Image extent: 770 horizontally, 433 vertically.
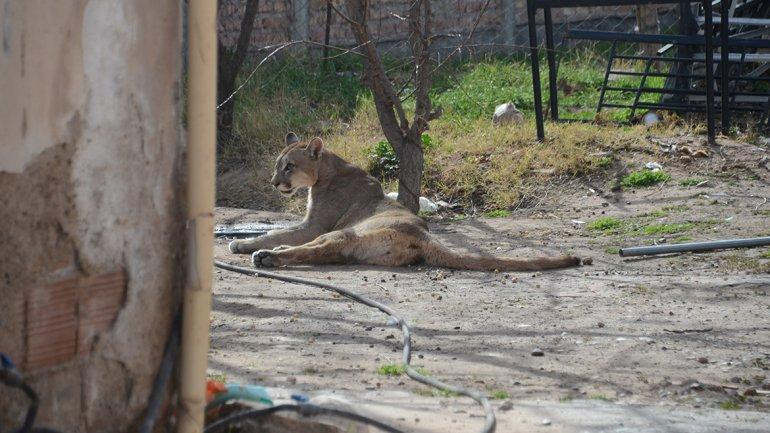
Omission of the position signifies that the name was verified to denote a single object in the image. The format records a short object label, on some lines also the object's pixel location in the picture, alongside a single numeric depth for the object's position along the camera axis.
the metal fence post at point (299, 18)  30.08
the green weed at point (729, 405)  8.10
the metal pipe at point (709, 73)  20.87
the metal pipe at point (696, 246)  14.78
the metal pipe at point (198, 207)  5.75
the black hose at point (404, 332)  7.16
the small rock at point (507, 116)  23.70
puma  15.16
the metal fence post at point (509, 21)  30.52
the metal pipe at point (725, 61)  21.12
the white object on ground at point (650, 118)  23.22
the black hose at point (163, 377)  5.64
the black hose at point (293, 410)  6.18
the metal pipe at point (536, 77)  21.61
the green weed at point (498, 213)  19.25
